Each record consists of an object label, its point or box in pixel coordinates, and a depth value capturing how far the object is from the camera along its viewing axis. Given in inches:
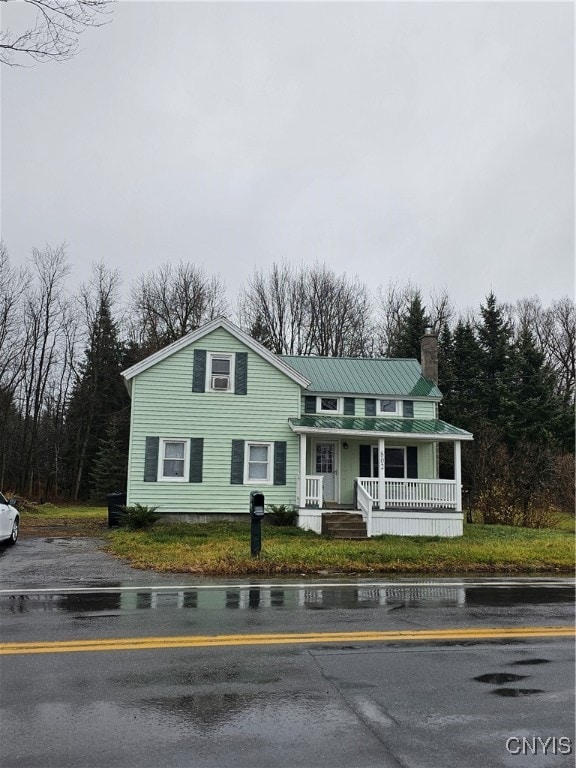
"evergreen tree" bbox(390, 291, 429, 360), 1563.7
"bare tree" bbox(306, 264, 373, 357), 1749.5
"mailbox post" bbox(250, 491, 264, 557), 492.7
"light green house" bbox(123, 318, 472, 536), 768.9
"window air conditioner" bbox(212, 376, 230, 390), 810.2
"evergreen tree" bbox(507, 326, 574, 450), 1483.8
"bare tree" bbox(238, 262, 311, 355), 1750.7
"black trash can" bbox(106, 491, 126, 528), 784.9
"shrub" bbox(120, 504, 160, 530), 718.5
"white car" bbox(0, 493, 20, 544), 550.6
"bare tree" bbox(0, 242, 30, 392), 1456.7
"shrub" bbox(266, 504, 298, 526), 757.9
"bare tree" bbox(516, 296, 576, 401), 1920.5
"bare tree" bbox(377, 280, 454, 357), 1763.0
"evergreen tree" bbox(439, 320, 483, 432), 1514.5
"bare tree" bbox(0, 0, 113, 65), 283.3
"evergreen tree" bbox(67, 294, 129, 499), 1616.6
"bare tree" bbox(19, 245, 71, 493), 1568.7
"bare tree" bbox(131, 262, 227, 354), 1690.5
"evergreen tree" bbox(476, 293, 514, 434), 1522.4
